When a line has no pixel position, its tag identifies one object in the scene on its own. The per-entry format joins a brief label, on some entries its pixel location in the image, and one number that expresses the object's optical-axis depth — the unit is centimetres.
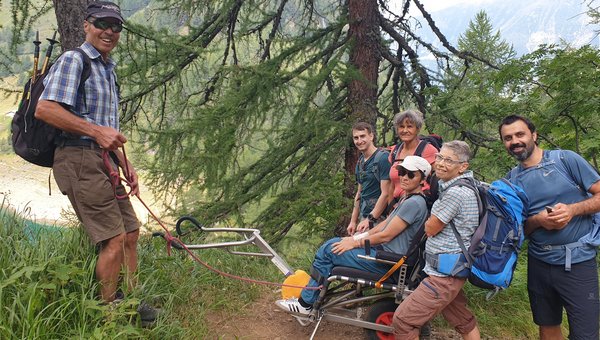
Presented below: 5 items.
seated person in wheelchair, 341
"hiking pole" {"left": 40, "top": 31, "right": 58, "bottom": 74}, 292
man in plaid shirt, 268
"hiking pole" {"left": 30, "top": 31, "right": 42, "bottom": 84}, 286
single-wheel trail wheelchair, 342
